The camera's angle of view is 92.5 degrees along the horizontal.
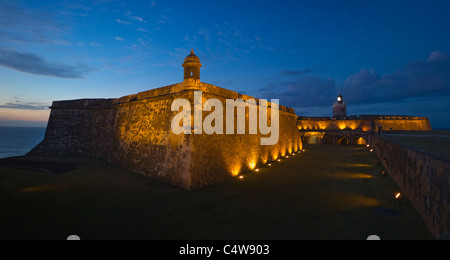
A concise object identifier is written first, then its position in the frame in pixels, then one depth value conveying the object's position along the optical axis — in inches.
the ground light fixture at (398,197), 316.6
